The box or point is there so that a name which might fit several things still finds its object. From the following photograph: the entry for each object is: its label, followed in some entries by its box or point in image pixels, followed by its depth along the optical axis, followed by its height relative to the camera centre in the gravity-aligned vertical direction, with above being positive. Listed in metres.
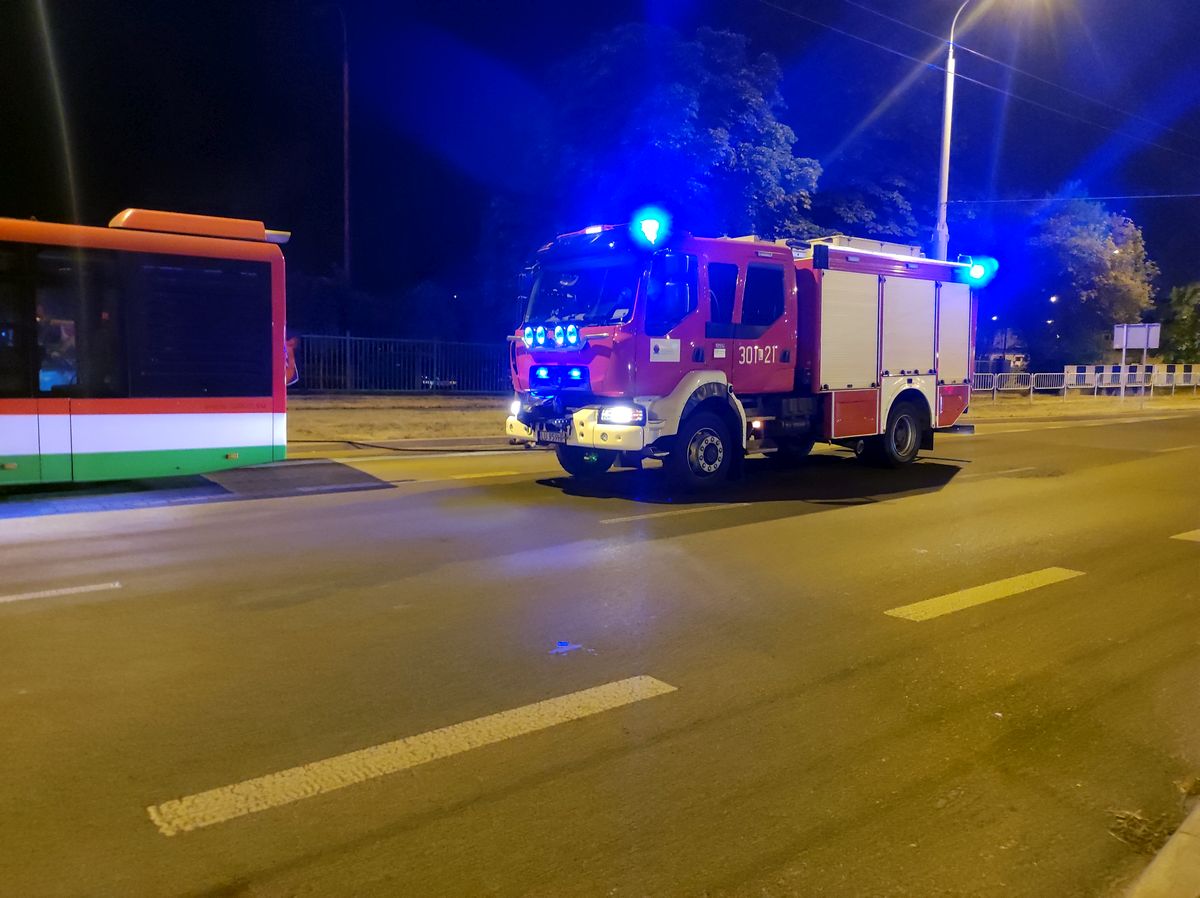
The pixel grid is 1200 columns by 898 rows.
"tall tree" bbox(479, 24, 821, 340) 20.58 +5.19
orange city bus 10.07 +0.32
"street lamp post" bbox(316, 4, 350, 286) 21.98 +4.86
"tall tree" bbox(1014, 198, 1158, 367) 41.66 +4.70
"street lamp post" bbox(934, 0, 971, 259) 21.52 +4.88
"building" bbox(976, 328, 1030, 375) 37.91 +1.45
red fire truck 11.01 +0.41
